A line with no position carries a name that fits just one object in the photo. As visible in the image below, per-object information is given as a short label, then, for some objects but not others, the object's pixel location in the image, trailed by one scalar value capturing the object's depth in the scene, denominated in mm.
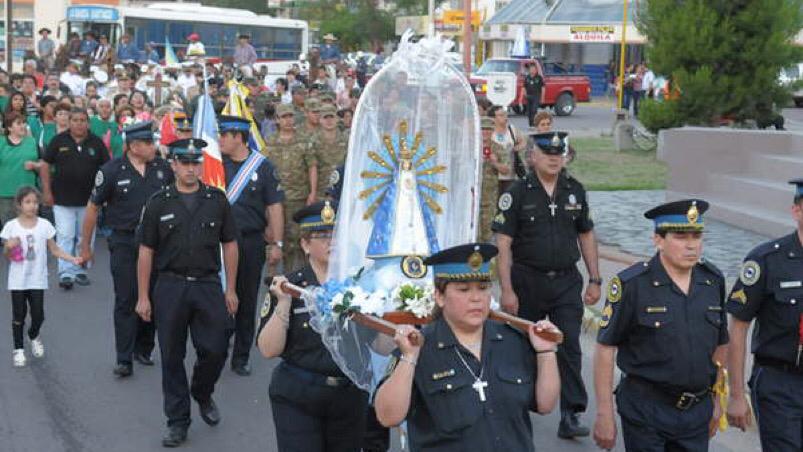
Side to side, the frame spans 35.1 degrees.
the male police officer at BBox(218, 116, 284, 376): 9930
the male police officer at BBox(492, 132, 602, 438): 8297
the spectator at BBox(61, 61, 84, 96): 26291
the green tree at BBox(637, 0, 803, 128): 16953
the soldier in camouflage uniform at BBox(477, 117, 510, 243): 13039
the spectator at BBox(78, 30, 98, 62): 32516
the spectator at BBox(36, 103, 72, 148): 14070
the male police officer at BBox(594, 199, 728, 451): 5848
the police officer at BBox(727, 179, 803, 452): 6230
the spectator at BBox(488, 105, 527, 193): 13656
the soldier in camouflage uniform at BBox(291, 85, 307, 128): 17953
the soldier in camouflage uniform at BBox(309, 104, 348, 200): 13008
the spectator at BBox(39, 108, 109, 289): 13305
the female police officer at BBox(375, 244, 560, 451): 4594
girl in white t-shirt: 10125
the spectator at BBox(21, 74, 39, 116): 18916
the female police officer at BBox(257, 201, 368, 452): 6051
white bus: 40500
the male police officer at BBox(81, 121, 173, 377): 9914
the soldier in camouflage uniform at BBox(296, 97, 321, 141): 13949
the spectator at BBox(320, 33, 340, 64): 36750
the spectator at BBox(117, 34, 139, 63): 35031
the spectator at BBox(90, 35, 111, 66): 31391
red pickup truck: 39625
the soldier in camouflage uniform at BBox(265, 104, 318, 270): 12859
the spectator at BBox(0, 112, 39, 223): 14078
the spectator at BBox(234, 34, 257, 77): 33238
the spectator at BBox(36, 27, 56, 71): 34344
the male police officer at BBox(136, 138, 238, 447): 8133
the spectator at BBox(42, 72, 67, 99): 20766
